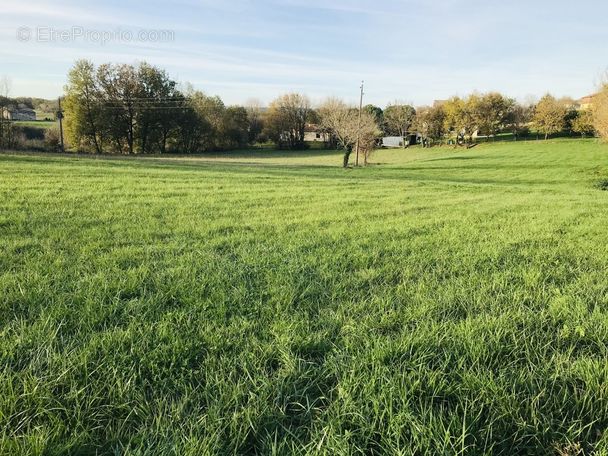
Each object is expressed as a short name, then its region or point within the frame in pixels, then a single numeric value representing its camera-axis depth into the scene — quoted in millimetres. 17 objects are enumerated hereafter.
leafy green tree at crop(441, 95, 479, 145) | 69438
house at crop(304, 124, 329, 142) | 82350
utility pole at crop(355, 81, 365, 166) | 42031
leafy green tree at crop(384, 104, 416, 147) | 83688
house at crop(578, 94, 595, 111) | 99450
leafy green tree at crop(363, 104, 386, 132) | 89125
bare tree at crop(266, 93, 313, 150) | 77500
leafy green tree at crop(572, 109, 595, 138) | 58241
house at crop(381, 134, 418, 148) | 84588
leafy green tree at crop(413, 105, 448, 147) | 77062
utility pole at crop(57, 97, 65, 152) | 43153
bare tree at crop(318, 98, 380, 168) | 42469
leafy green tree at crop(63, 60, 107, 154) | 49938
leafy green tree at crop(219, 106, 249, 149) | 68869
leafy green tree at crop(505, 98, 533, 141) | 72312
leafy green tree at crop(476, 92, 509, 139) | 68750
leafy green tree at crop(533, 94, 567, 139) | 63375
